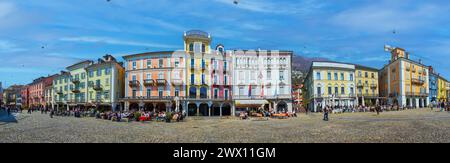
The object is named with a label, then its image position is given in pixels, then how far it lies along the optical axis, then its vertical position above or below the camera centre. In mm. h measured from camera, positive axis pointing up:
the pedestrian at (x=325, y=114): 28188 -2015
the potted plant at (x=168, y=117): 28998 -2239
